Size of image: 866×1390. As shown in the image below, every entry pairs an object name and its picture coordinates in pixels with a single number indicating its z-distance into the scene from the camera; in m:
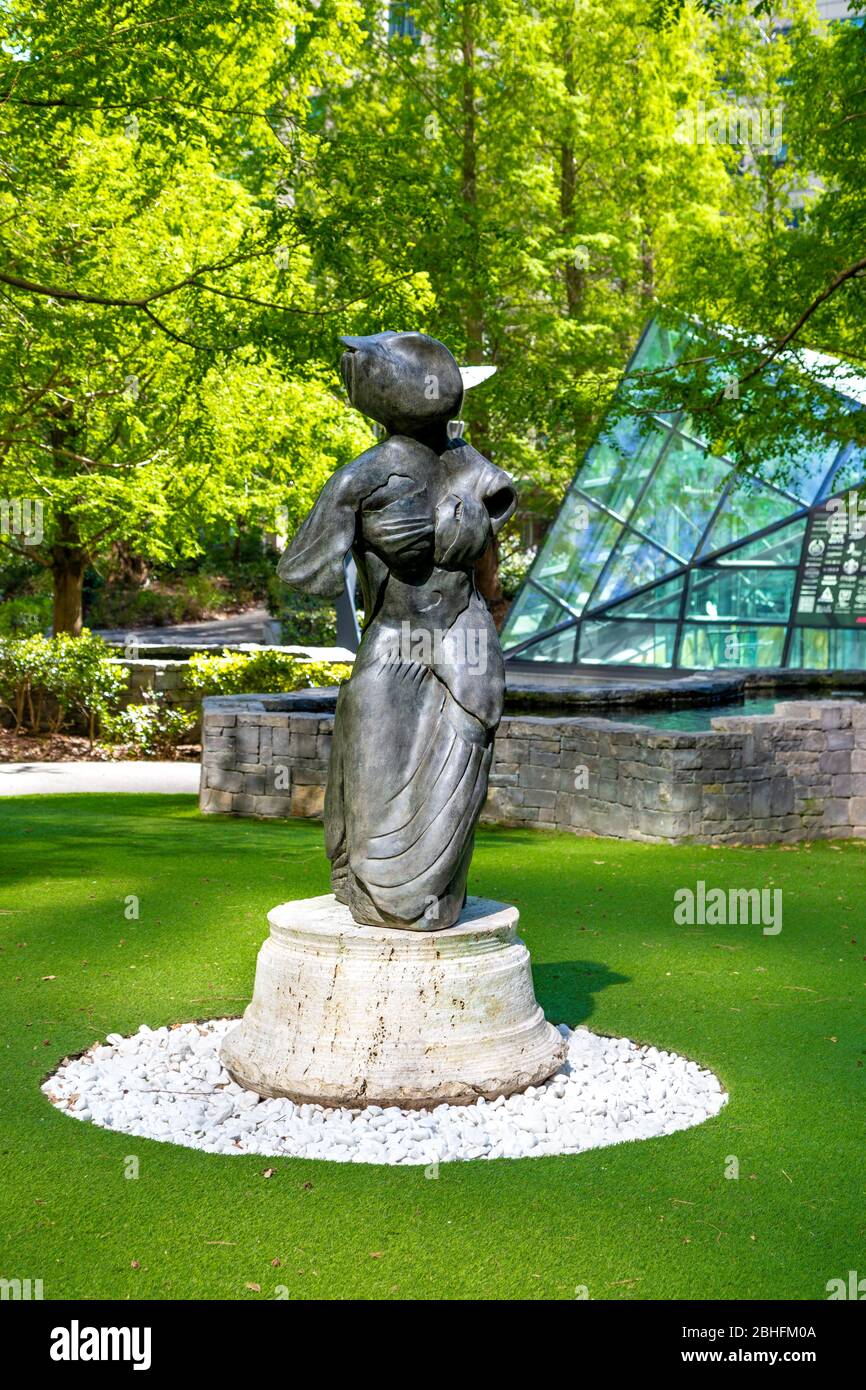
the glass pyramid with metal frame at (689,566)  19.12
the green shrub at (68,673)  15.93
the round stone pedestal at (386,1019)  4.91
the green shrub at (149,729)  15.80
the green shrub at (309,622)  26.56
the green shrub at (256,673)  15.88
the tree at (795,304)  12.12
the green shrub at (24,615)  20.09
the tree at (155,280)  9.77
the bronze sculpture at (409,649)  5.09
